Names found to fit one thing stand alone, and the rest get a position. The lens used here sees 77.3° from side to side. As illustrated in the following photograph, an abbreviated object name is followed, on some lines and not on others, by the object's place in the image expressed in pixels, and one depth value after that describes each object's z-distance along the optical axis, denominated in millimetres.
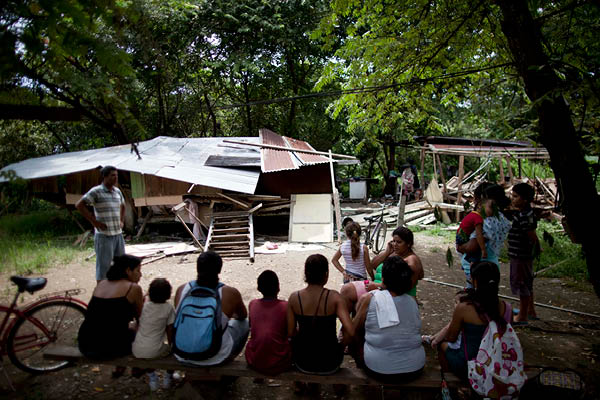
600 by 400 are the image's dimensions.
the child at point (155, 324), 2971
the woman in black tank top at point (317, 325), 2812
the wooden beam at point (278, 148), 11328
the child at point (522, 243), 4184
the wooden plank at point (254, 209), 10124
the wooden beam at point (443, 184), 12943
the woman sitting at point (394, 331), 2682
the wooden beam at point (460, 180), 12627
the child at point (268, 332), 2828
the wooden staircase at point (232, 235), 9008
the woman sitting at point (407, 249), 3668
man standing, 4695
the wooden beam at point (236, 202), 10155
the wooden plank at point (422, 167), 13574
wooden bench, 2721
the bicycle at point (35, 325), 3182
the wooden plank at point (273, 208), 11127
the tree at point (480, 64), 3271
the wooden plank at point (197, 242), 9383
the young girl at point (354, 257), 4555
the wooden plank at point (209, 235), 9156
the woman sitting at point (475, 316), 2607
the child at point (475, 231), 4133
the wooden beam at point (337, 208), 10555
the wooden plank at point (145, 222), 10870
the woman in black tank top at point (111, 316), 2971
